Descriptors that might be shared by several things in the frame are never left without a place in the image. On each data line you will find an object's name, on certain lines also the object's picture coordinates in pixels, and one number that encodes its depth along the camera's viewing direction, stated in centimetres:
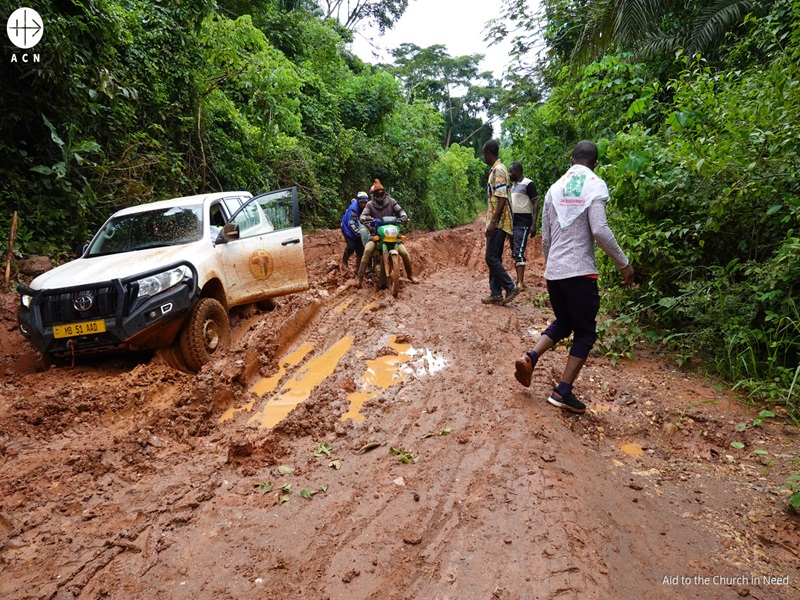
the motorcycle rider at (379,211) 816
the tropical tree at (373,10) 2657
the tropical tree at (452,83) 3834
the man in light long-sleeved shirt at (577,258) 336
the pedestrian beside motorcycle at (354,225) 895
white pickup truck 412
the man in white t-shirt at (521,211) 742
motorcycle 775
